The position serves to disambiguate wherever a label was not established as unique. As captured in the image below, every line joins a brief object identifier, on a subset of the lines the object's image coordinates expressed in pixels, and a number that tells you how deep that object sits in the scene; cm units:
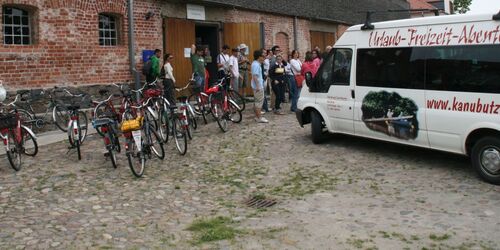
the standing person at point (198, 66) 1410
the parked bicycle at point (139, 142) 789
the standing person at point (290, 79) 1478
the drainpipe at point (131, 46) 1382
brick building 1173
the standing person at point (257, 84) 1254
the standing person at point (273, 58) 1416
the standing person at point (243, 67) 1527
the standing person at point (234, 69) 1409
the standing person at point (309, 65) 1379
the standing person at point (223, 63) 1422
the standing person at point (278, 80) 1383
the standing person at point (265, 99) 1475
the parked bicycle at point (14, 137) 845
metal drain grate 647
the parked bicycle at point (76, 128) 924
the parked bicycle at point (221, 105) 1164
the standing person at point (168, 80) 1336
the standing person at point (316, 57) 1420
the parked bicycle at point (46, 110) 1138
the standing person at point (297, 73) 1483
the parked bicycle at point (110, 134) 839
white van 705
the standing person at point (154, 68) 1354
